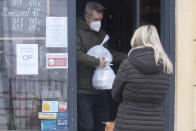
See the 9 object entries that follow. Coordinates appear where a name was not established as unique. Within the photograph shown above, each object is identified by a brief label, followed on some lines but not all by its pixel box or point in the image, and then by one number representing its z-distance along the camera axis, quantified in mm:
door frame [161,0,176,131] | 9750
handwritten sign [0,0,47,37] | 9281
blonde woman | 7297
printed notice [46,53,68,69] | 9391
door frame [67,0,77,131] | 9297
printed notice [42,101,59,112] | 9500
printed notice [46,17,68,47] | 9351
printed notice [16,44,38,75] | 9352
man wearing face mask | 9812
